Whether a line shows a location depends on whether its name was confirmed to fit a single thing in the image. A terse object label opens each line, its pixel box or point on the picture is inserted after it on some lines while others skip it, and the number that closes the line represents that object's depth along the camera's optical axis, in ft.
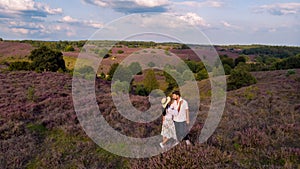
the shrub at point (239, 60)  235.75
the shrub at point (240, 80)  112.37
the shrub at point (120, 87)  63.57
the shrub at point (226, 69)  176.37
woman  24.62
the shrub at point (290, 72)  113.52
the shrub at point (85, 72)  90.69
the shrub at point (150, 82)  93.30
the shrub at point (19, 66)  119.03
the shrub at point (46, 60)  120.43
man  24.63
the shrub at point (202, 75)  163.26
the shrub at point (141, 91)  94.68
